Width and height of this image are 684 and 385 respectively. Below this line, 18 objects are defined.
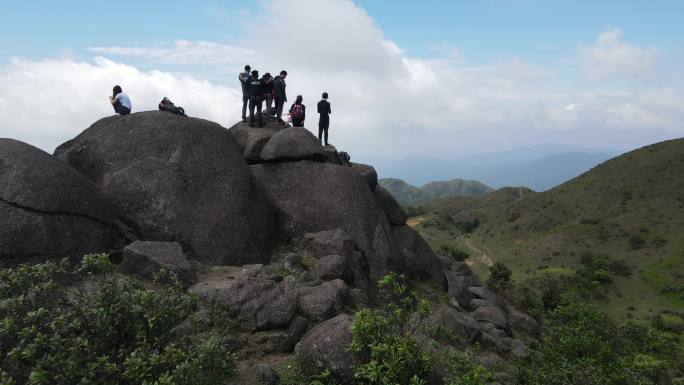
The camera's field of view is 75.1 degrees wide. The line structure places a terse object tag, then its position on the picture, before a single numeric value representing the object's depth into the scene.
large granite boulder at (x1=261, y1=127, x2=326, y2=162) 24.41
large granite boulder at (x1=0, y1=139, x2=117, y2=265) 14.42
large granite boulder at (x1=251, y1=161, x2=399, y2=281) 22.55
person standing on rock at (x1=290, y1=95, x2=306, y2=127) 28.27
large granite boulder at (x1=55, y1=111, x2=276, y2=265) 18.27
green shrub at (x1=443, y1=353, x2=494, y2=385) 10.84
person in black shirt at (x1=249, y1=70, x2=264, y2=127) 25.62
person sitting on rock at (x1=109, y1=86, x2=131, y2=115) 22.39
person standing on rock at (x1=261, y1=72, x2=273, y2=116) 26.30
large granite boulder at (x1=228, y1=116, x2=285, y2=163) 25.00
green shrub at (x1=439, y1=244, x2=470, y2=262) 50.06
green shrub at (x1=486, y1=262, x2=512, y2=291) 37.12
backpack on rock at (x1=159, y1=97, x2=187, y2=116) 23.44
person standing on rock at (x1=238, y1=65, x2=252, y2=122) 25.92
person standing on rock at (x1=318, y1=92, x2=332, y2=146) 28.69
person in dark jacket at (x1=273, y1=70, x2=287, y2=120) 27.12
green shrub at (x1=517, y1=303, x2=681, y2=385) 16.86
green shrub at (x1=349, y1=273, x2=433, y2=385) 10.94
